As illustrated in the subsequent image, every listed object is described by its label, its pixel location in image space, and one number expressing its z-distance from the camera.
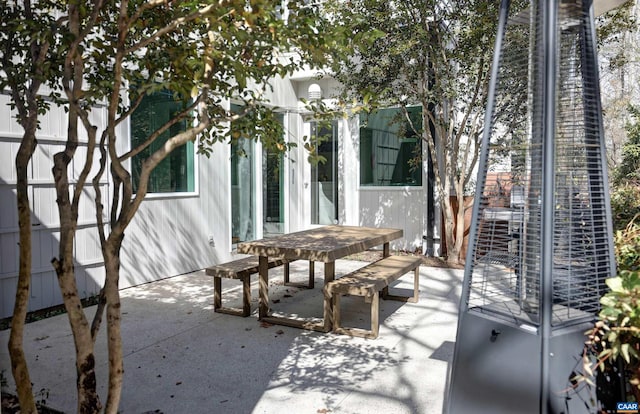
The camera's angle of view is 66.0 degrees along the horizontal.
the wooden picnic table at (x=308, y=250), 3.92
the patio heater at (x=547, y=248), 1.83
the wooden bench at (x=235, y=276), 4.39
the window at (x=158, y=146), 5.77
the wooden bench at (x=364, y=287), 3.82
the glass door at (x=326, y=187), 8.88
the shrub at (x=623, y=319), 1.52
